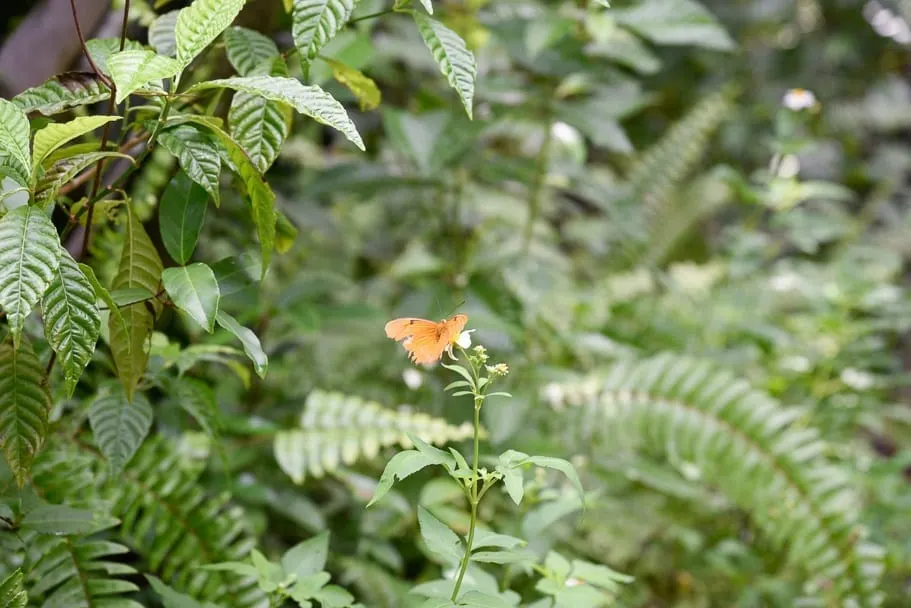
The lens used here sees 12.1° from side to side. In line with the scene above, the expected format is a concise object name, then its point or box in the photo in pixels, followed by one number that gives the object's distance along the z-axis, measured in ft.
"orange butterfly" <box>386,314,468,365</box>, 11.08
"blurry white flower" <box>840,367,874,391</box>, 17.51
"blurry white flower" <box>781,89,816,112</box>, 15.22
